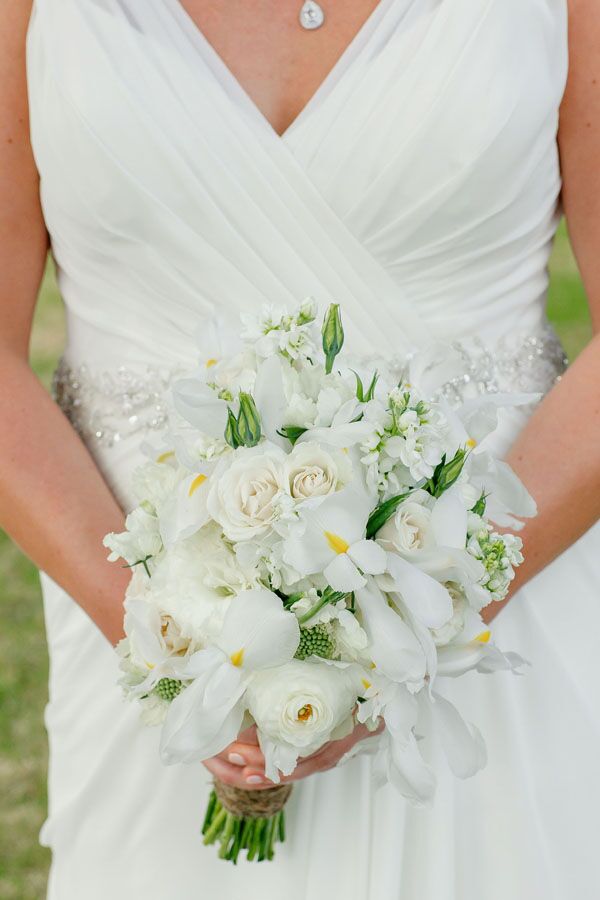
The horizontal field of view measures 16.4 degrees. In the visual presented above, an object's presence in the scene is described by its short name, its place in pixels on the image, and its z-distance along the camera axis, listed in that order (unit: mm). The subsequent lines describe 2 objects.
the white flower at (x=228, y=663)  1085
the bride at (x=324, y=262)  1342
